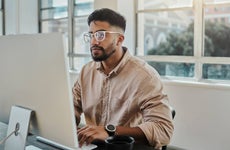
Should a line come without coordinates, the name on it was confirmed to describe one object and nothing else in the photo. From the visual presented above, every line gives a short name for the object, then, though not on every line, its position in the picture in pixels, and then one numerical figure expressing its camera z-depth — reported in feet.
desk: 4.38
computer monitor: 3.18
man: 5.13
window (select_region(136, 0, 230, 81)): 8.96
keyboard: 4.25
